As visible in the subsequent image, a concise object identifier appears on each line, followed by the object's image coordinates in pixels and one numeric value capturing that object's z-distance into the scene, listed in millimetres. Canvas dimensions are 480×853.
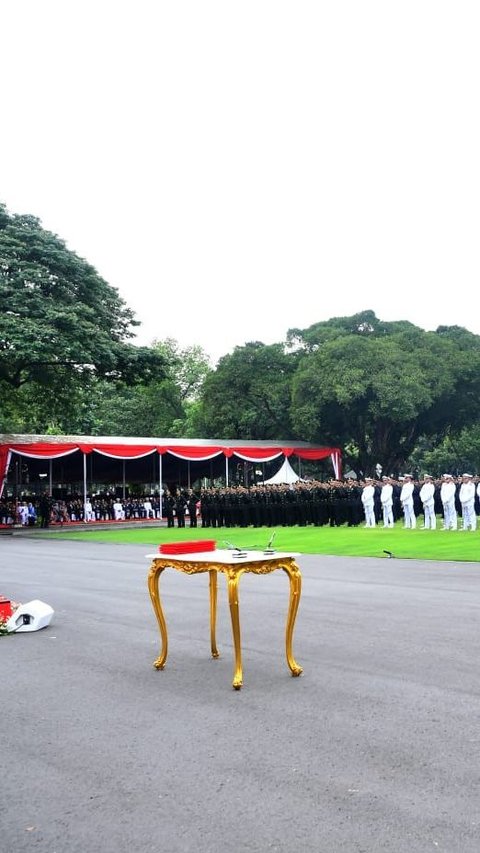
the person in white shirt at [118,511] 39366
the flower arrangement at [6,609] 9133
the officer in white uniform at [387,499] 25312
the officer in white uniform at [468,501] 22781
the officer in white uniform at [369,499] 25328
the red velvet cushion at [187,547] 6926
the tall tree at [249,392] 48812
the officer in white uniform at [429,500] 23766
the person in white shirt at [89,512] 38150
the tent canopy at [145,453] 33938
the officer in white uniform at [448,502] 22922
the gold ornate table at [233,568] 6148
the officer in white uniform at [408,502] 24219
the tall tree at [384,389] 42594
